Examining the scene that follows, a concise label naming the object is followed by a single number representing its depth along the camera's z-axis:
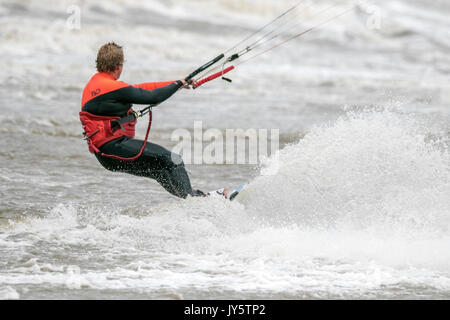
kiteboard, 14.83
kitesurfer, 12.94
